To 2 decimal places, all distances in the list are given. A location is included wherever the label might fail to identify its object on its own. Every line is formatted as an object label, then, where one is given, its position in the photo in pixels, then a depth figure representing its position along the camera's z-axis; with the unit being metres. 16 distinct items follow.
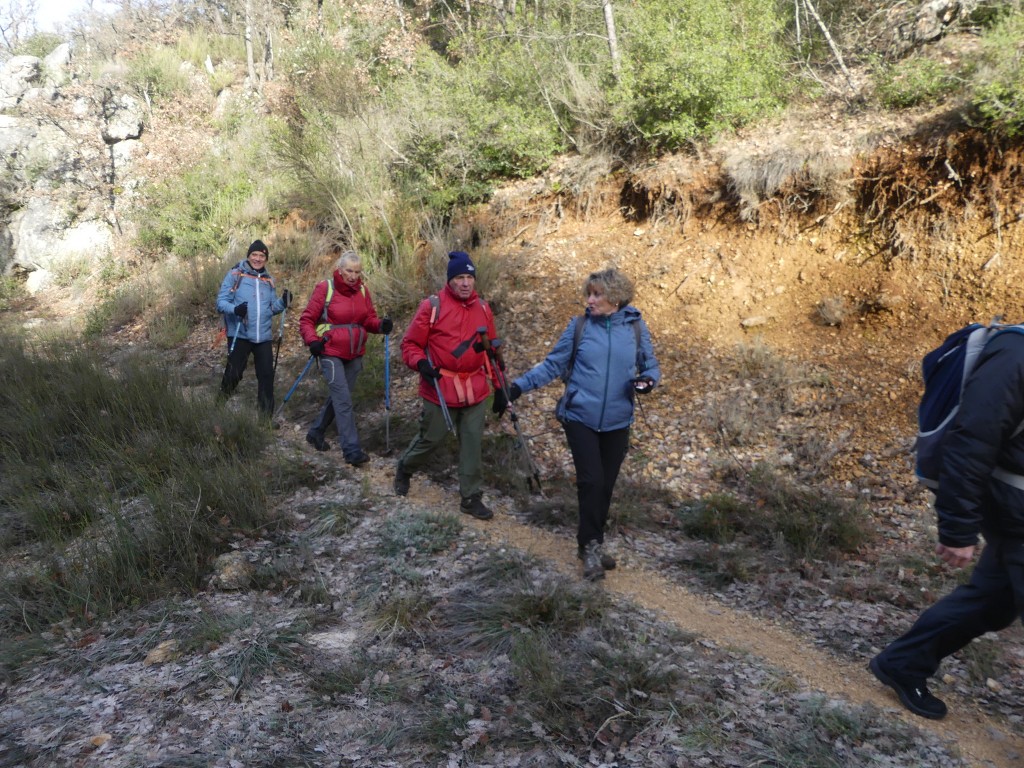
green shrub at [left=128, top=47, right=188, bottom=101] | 21.02
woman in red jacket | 6.71
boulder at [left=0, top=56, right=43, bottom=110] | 20.67
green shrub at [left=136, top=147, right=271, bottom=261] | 15.56
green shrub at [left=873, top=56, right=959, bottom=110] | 7.97
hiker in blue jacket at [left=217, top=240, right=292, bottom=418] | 7.66
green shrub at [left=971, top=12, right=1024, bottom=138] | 6.90
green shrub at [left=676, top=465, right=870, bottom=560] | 5.18
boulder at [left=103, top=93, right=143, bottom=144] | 19.25
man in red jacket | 5.43
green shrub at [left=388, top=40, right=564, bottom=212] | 11.38
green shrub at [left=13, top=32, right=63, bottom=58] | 27.53
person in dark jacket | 2.64
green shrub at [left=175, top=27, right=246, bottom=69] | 25.02
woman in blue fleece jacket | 4.45
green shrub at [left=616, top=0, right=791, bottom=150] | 9.27
